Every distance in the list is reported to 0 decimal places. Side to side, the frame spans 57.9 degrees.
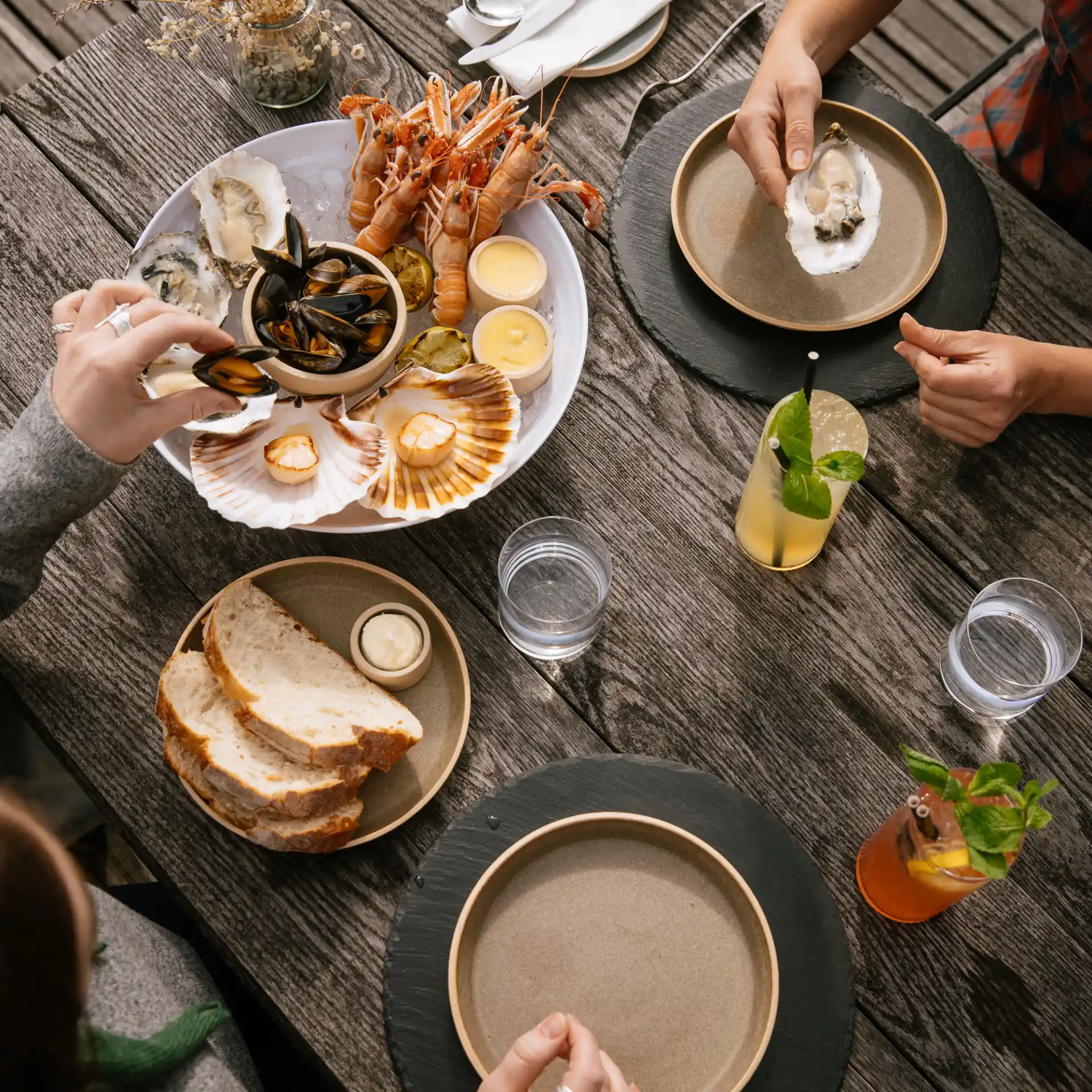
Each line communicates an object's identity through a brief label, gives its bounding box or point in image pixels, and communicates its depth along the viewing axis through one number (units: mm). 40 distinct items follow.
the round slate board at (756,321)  1318
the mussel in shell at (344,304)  1173
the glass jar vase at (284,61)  1322
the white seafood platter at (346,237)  1201
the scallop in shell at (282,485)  1125
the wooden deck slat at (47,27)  2436
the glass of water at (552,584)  1176
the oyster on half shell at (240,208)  1252
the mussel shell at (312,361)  1165
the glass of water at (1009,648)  1178
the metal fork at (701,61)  1447
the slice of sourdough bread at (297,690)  1065
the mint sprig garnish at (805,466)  1062
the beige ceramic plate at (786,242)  1340
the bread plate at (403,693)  1122
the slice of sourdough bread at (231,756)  1042
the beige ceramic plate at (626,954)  1033
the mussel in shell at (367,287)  1199
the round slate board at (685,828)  1044
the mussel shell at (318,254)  1199
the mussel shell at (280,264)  1175
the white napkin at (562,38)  1439
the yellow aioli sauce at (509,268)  1281
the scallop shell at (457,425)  1174
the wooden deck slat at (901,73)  2461
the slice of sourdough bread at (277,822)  1049
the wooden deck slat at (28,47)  2420
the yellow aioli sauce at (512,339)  1252
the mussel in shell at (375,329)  1200
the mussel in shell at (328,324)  1170
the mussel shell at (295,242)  1190
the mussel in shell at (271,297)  1186
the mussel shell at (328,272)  1202
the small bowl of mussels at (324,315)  1171
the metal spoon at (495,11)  1459
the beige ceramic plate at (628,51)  1453
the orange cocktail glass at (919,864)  992
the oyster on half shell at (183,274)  1222
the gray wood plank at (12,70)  2410
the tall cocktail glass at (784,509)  1157
